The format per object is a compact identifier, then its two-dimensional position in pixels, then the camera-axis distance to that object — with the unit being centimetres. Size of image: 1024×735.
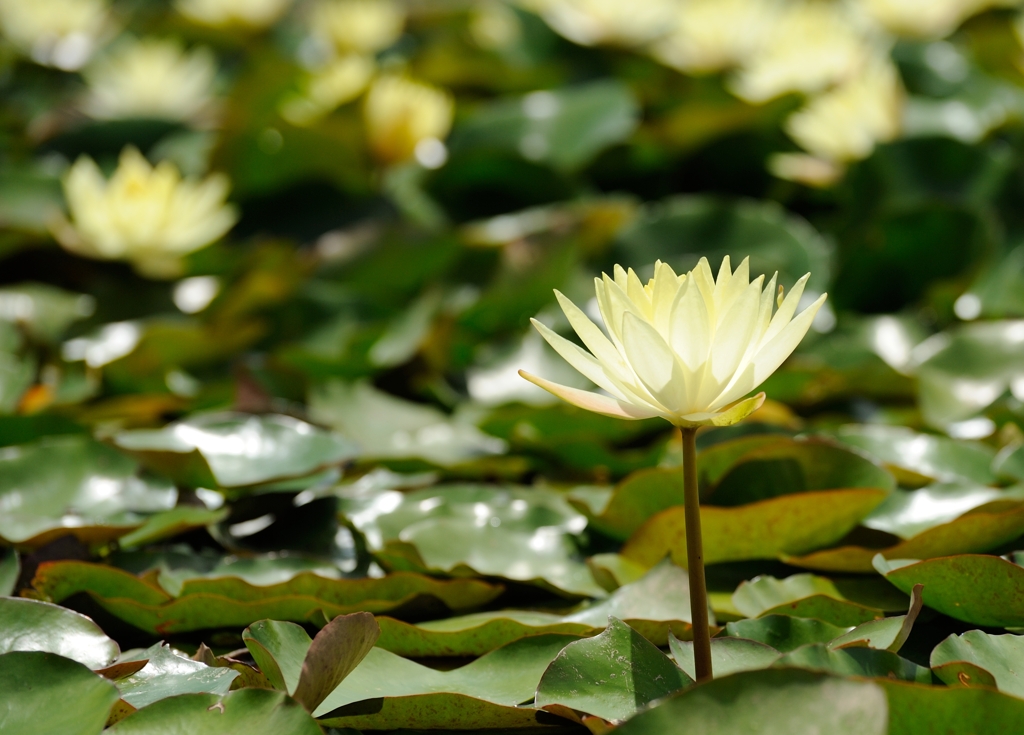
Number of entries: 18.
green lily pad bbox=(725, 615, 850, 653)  303
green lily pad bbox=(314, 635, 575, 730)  302
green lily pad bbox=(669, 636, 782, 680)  300
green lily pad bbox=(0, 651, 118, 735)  298
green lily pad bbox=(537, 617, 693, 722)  299
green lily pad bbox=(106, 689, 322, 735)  298
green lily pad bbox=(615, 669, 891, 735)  292
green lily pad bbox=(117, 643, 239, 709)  302
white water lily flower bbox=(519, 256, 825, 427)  296
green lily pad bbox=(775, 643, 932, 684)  298
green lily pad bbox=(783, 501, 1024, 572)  310
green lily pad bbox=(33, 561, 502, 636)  311
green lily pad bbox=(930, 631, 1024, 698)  300
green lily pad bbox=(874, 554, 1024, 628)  304
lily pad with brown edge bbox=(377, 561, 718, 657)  308
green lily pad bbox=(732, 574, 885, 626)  308
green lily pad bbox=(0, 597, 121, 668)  306
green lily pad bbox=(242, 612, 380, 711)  298
